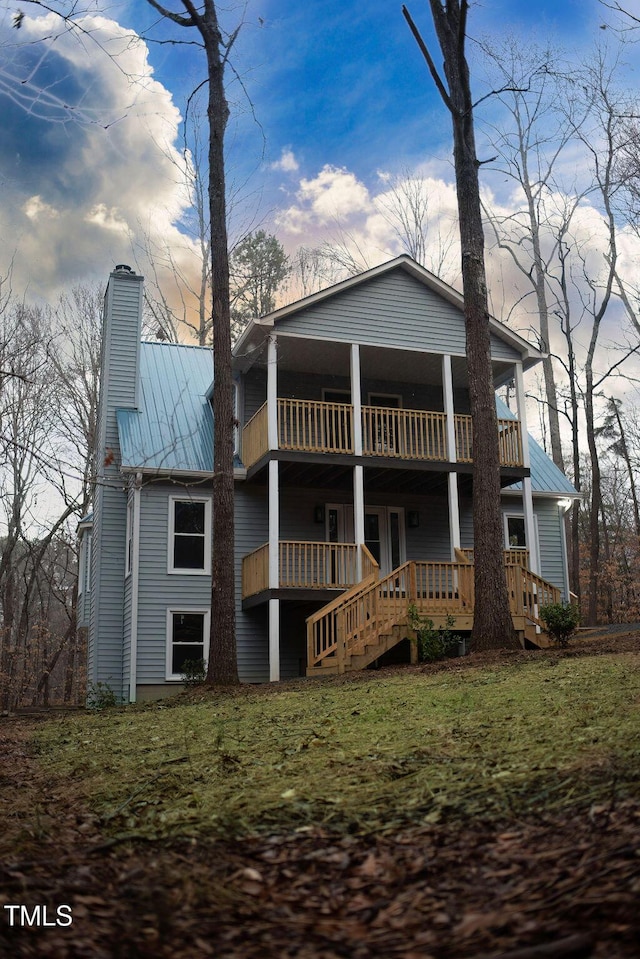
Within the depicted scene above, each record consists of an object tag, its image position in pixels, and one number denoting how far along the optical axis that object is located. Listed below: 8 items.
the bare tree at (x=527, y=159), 27.55
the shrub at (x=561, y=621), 13.88
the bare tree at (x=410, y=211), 29.16
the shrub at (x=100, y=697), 15.34
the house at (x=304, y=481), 16.92
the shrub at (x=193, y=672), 16.17
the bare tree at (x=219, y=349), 13.18
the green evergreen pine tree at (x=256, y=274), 30.84
